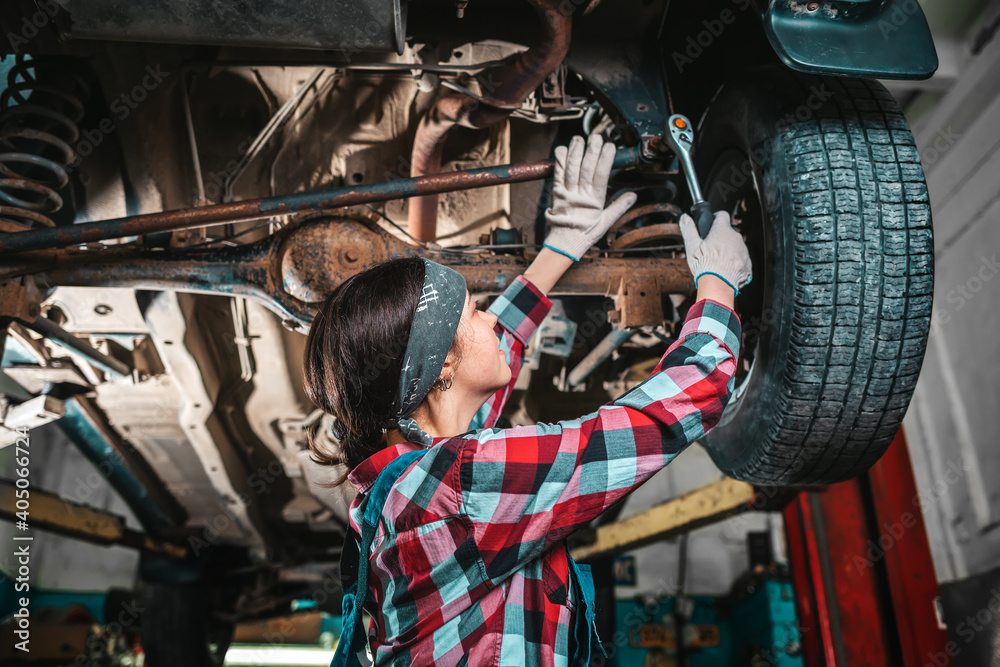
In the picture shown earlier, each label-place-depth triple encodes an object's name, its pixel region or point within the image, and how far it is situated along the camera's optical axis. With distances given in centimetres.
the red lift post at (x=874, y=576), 254
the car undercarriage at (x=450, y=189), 134
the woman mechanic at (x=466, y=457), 104
